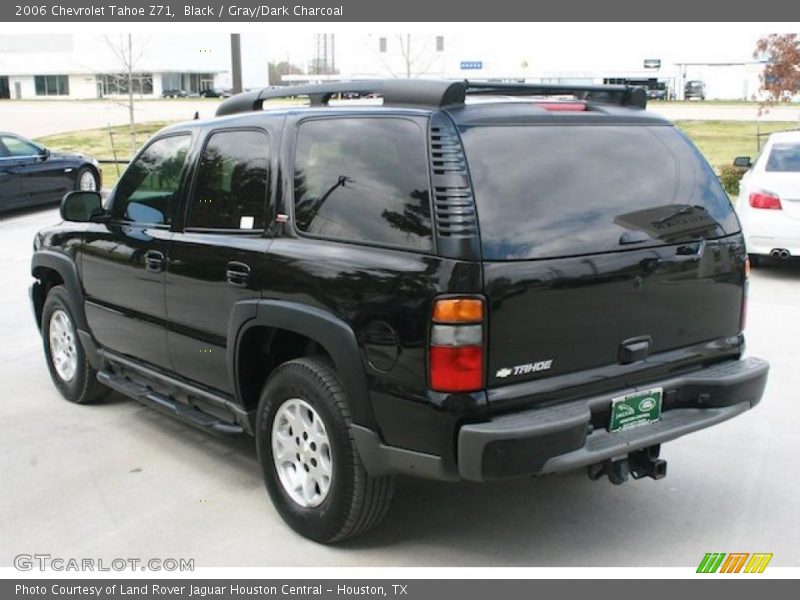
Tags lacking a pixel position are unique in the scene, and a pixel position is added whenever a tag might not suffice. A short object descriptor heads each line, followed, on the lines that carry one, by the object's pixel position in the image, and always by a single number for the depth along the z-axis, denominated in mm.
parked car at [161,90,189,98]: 82100
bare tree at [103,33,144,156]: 21047
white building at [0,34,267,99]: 81000
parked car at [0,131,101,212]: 15656
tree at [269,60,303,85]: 90244
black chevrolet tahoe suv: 3297
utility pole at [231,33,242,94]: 14578
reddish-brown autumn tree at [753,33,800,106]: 17272
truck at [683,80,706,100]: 66125
